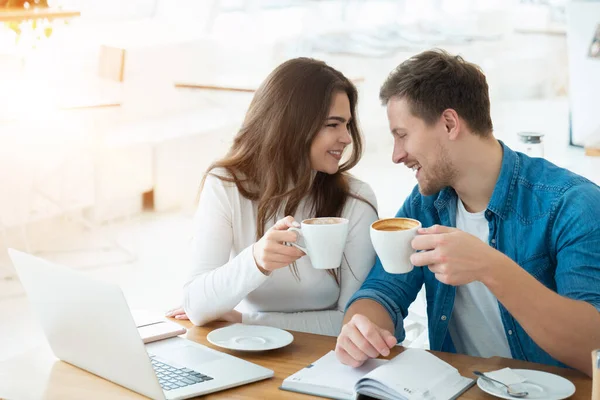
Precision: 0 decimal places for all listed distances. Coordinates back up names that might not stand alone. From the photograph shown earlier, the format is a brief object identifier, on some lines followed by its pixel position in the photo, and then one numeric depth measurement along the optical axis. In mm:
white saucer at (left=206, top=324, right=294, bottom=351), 2689
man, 2778
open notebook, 2456
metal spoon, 2441
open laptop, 2455
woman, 3038
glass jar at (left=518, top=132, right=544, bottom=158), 3861
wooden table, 2512
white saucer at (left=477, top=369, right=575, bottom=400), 2442
